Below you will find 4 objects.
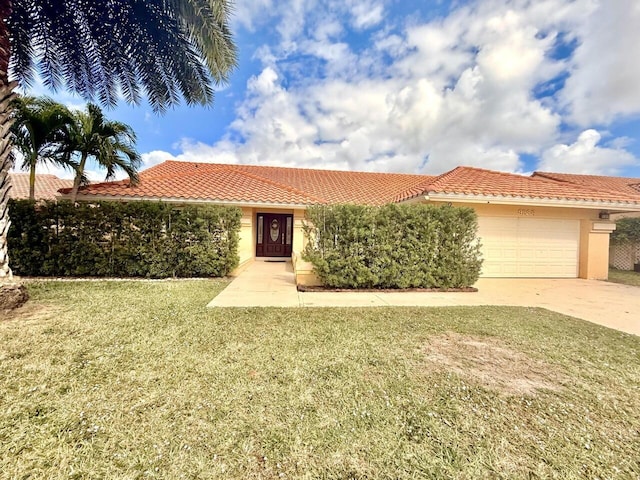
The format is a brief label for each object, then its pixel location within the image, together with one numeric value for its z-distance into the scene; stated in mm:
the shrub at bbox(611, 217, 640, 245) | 14688
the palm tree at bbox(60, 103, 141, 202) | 10766
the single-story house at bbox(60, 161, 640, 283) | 11367
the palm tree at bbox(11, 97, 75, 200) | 10055
